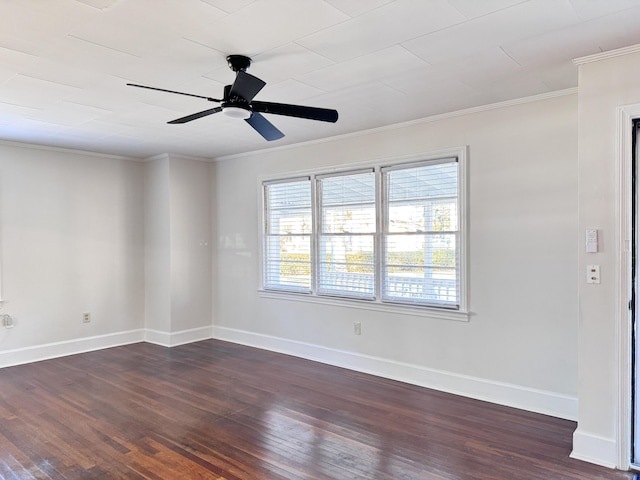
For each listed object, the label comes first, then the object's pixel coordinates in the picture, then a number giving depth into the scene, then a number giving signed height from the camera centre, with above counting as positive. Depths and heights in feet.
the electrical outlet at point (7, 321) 16.06 -2.94
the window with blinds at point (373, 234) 13.09 +0.19
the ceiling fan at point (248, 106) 8.09 +2.62
